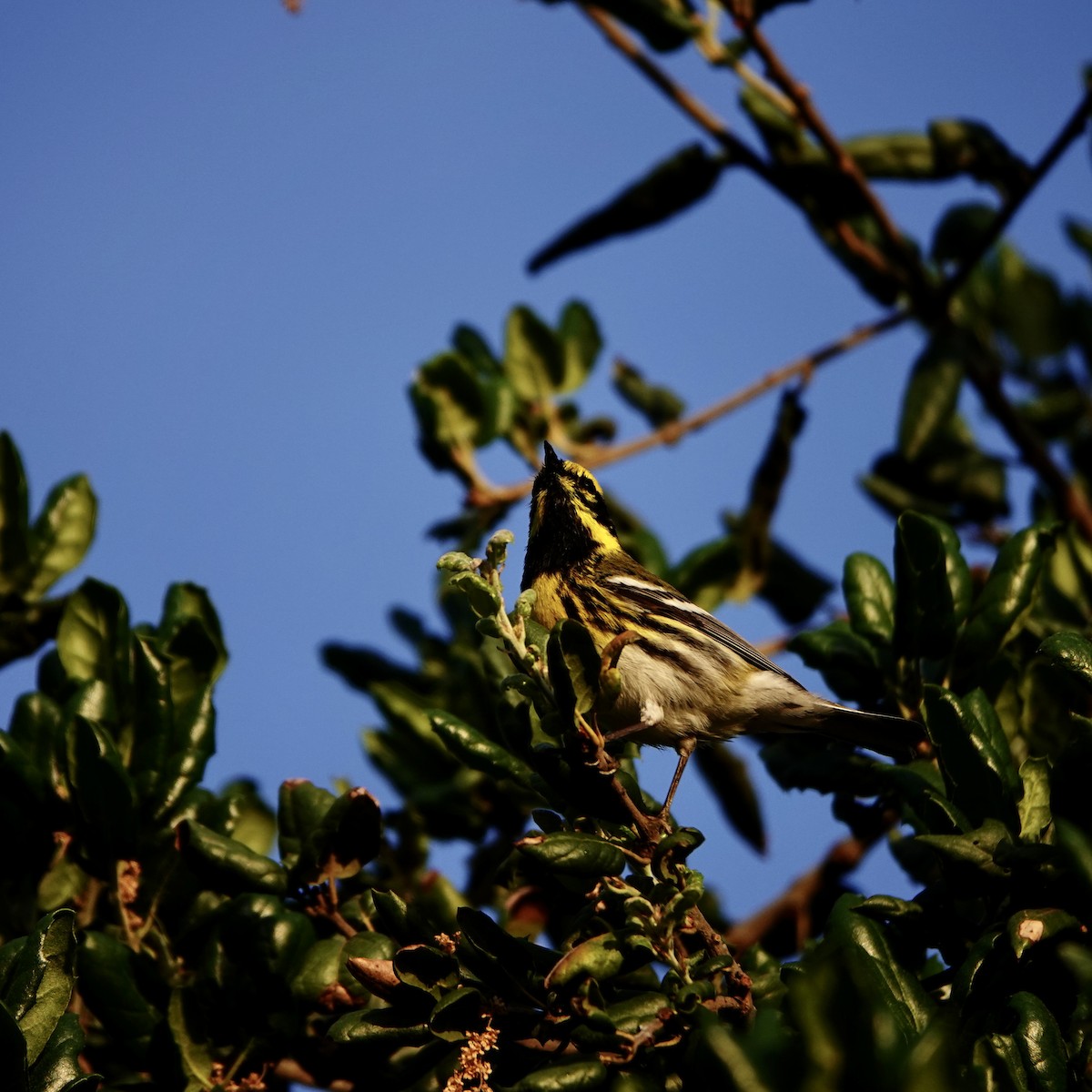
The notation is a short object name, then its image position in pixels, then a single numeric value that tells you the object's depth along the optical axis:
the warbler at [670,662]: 8.88
